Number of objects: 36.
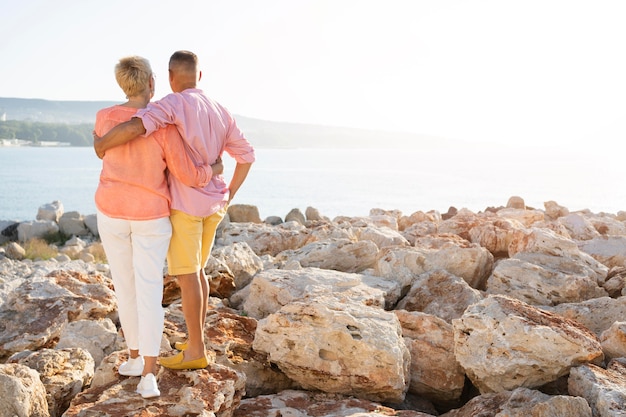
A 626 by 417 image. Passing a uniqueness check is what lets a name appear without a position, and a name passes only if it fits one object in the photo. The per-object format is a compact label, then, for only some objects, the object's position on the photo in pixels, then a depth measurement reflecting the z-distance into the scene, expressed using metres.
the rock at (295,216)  15.31
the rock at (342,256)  6.74
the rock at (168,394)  3.31
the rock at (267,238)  8.70
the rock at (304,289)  5.17
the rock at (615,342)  4.38
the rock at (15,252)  13.21
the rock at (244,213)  14.05
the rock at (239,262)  6.16
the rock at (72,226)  16.62
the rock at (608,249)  7.22
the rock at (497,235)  7.29
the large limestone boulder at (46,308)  5.03
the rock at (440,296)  5.23
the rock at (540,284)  5.62
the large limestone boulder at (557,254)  6.08
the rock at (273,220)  15.59
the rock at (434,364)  4.41
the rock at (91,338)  4.56
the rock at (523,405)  3.47
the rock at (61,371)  3.86
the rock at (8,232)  15.93
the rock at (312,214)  16.03
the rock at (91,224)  16.73
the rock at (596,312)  5.08
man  3.35
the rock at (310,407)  3.72
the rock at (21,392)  3.38
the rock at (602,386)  3.58
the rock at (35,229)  15.98
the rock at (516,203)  15.31
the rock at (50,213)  17.80
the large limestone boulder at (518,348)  4.02
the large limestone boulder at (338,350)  3.96
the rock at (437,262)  6.00
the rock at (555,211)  13.73
